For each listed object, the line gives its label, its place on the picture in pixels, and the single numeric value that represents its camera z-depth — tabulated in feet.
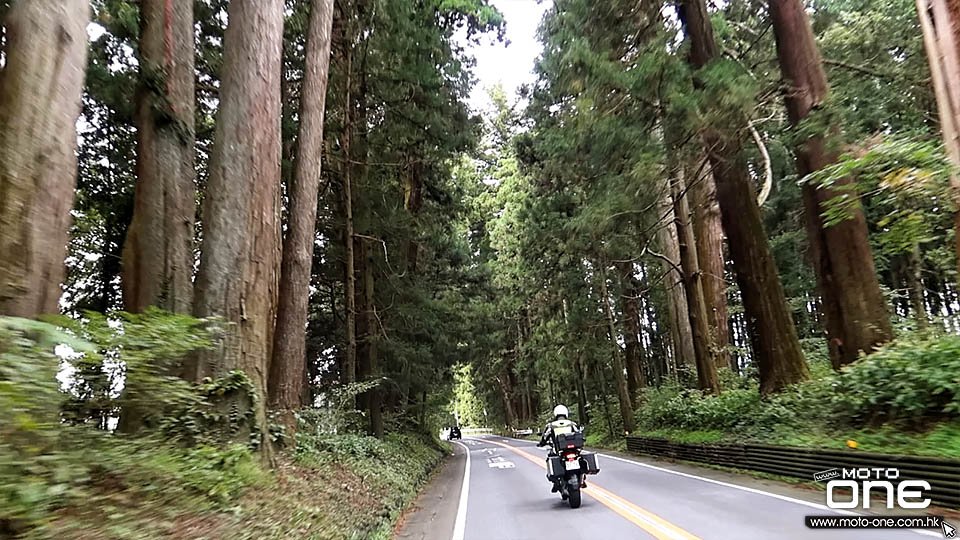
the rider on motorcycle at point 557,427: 33.06
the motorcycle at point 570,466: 30.37
